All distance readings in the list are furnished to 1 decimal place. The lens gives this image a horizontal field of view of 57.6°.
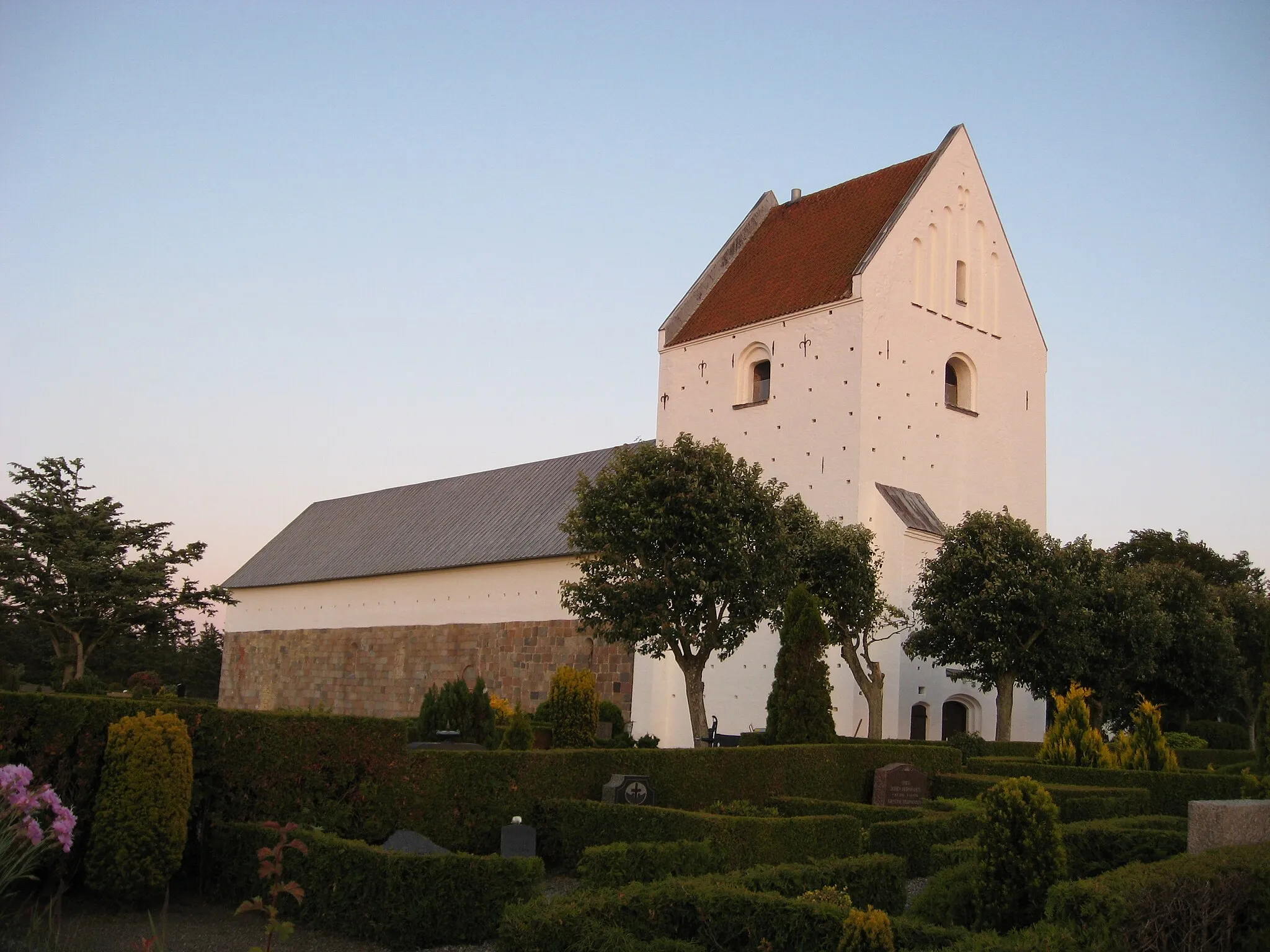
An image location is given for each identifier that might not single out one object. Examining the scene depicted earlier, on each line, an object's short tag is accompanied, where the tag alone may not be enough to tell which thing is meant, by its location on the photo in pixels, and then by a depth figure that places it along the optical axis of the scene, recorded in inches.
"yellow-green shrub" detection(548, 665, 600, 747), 647.1
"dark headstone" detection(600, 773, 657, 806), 489.7
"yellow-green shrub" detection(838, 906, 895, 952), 260.7
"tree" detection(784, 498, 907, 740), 805.2
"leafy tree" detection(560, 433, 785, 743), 722.8
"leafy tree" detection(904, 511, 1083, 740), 826.8
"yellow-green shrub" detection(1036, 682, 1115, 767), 660.1
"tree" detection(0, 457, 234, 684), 1115.3
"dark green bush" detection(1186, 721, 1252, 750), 1290.6
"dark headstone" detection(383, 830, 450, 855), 383.2
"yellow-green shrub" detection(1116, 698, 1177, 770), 641.6
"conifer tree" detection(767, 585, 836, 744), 647.8
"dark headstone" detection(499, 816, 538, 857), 434.0
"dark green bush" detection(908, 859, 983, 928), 317.1
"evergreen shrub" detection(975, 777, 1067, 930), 295.3
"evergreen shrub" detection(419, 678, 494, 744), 604.7
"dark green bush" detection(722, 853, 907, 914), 320.5
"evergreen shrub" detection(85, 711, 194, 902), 344.2
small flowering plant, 208.7
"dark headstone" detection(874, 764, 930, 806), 581.3
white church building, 947.3
